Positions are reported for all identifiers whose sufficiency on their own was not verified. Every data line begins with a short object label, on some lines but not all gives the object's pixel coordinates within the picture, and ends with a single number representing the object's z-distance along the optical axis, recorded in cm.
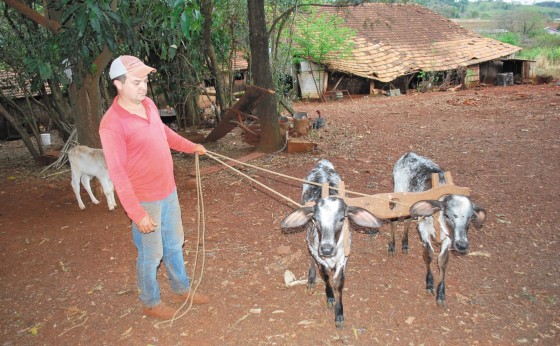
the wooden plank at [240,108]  861
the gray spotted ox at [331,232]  346
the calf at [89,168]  640
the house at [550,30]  5369
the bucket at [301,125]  1011
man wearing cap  314
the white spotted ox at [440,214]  357
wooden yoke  379
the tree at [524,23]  4719
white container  1328
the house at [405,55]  2144
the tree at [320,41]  2073
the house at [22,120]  1632
